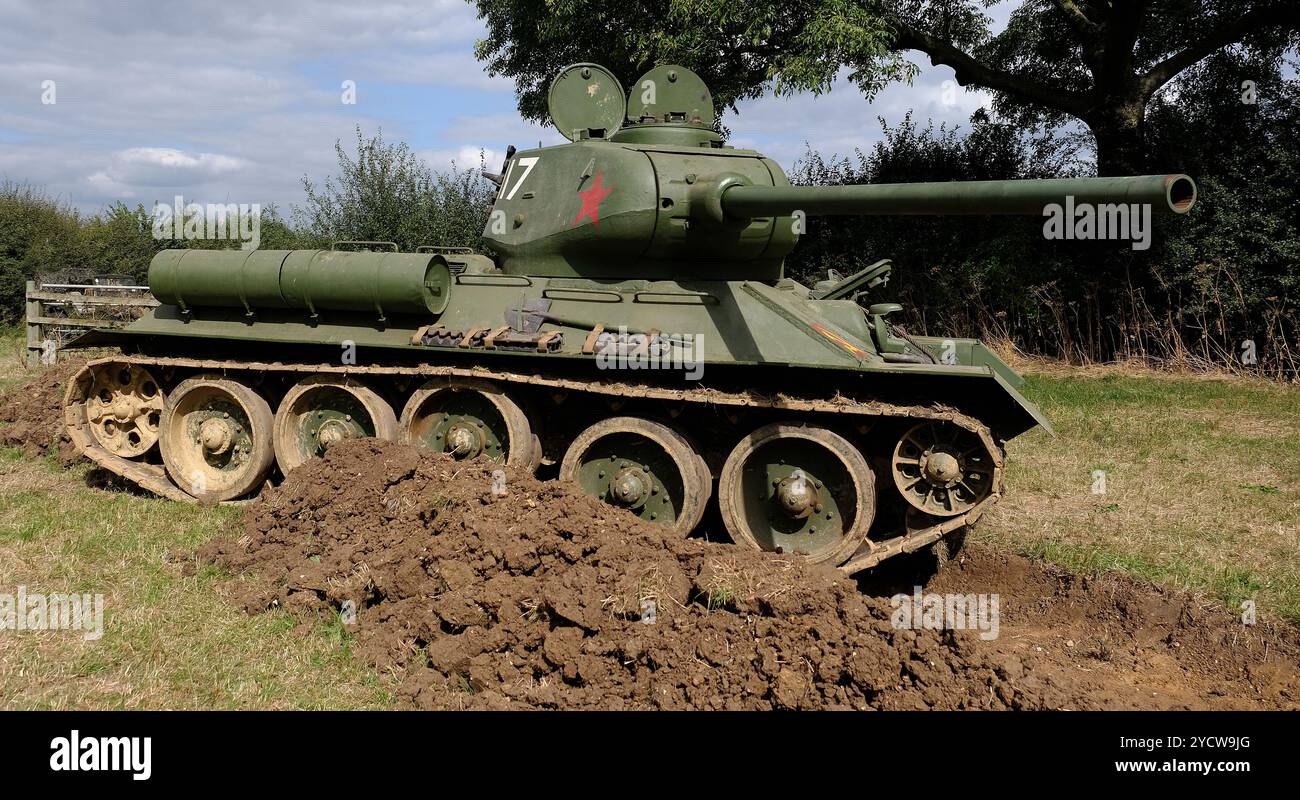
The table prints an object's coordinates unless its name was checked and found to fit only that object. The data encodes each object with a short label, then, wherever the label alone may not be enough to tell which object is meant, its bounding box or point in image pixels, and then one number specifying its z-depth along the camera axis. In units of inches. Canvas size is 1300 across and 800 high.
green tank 286.0
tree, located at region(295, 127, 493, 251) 809.5
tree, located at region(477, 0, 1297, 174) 584.4
